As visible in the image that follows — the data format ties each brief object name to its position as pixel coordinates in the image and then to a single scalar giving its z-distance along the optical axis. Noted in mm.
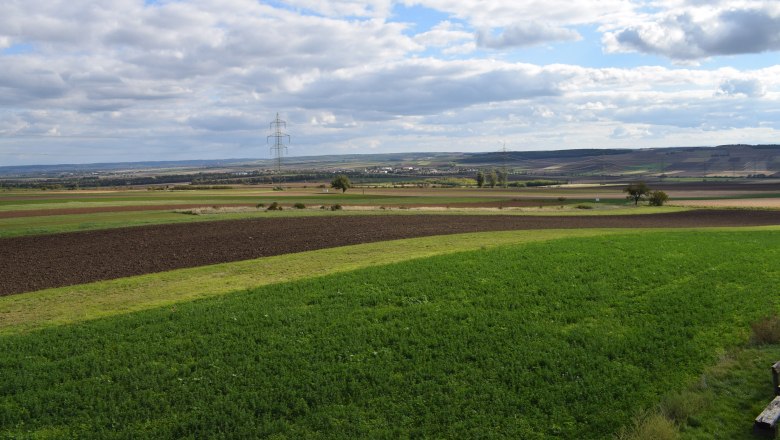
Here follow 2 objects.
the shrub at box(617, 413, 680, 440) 11312
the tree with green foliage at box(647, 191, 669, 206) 82688
